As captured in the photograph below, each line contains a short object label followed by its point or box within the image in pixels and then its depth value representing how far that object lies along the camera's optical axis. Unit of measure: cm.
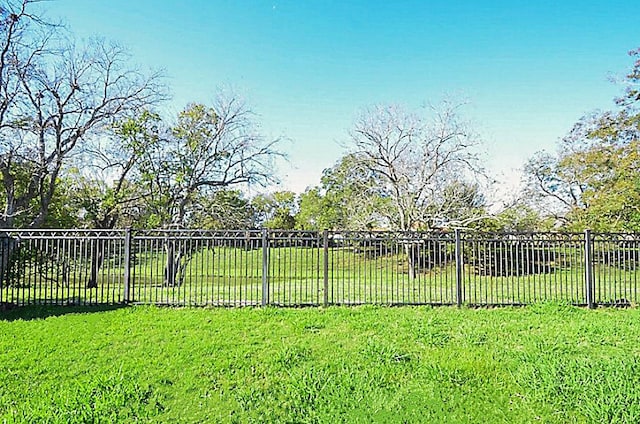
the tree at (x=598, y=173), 1692
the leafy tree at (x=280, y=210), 3694
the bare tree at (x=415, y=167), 1794
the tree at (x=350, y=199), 1884
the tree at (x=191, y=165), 1552
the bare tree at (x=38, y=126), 1105
